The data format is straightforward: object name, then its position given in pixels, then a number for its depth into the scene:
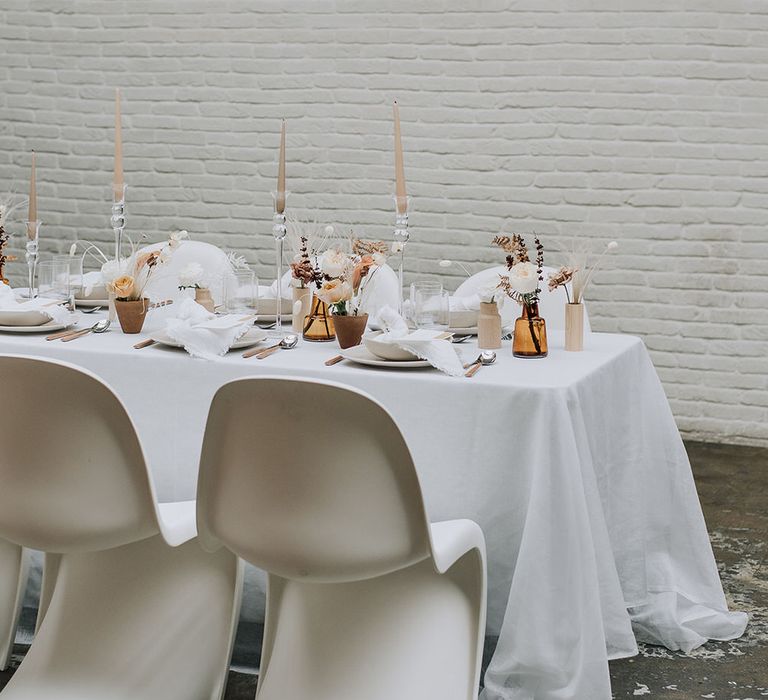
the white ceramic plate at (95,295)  3.23
